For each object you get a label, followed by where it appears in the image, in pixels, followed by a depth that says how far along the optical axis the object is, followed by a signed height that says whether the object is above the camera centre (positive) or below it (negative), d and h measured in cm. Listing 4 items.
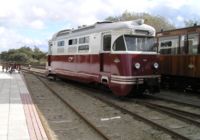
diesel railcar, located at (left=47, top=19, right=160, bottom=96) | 831 +34
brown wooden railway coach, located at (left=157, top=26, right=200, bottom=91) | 955 +40
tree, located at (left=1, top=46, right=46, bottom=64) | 5423 +290
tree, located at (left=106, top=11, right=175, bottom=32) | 3299 +747
